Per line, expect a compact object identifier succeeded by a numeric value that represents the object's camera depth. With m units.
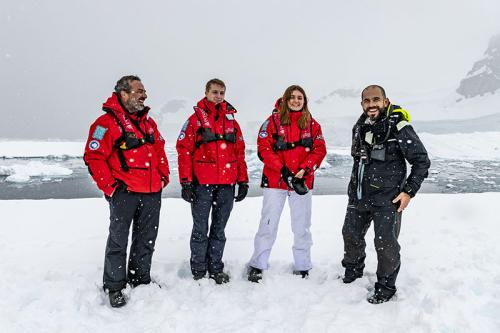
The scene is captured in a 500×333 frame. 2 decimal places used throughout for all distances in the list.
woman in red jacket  3.83
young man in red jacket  3.69
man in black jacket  3.16
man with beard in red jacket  3.12
